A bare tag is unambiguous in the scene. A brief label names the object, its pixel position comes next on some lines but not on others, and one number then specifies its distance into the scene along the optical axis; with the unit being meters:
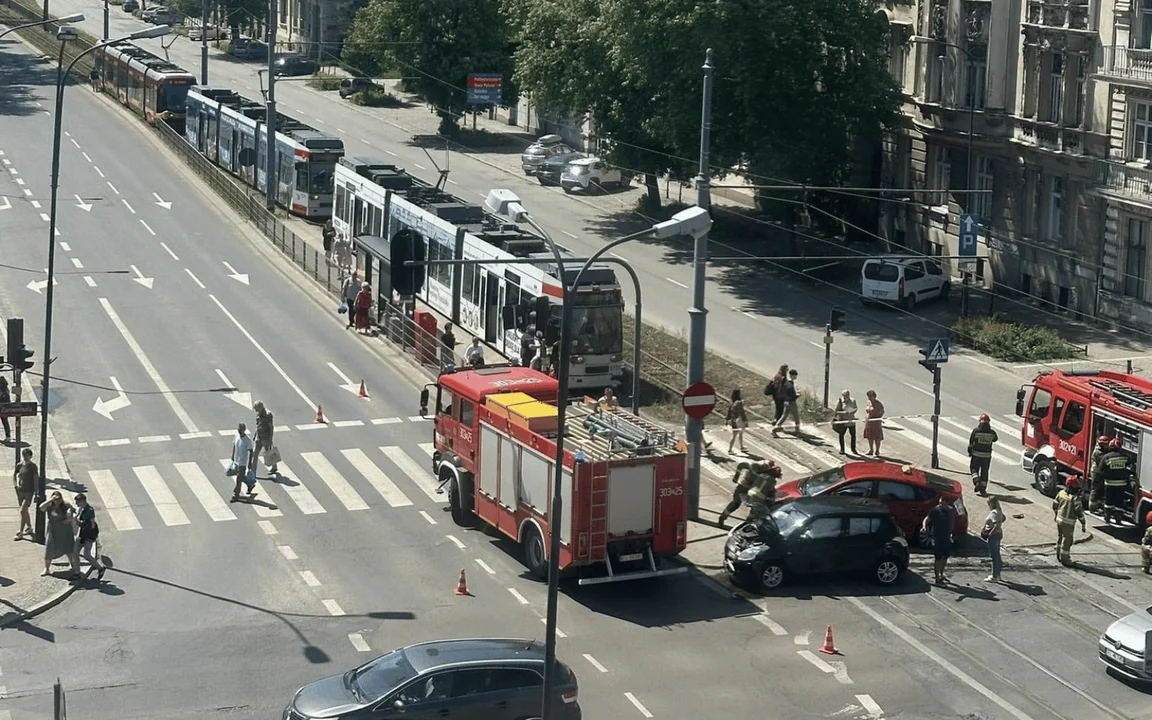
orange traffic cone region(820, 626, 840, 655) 26.08
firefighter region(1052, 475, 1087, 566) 30.45
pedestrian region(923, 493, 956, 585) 29.03
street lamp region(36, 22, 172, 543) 32.88
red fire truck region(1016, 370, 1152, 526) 32.38
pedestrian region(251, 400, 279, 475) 35.09
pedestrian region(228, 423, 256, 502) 33.75
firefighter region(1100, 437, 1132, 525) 32.50
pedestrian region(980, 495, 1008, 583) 29.25
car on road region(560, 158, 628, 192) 71.56
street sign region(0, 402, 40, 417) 32.94
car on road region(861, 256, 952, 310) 53.09
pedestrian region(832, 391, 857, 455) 37.72
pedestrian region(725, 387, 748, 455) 37.28
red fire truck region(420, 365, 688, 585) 27.86
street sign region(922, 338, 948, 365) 36.91
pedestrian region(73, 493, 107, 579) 29.50
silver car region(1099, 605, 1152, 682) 24.73
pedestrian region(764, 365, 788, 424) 38.66
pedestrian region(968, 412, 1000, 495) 34.53
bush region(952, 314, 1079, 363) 47.31
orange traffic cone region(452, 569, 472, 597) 28.56
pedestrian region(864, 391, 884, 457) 37.31
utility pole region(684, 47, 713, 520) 32.28
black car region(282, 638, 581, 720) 21.44
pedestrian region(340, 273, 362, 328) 48.88
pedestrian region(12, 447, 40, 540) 31.14
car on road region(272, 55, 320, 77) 107.69
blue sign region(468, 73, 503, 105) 83.88
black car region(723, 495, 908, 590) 28.84
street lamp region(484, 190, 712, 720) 21.23
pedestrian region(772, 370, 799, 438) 38.56
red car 31.31
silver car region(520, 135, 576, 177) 75.50
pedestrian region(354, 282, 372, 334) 47.97
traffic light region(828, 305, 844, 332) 40.61
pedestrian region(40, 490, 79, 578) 28.80
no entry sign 31.88
